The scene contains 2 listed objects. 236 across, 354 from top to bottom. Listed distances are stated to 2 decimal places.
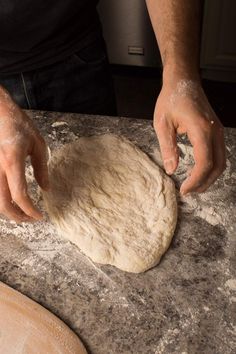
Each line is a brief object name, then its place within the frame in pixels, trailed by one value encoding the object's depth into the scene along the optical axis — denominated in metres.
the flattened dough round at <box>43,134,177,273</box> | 0.93
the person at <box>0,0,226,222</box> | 0.85
